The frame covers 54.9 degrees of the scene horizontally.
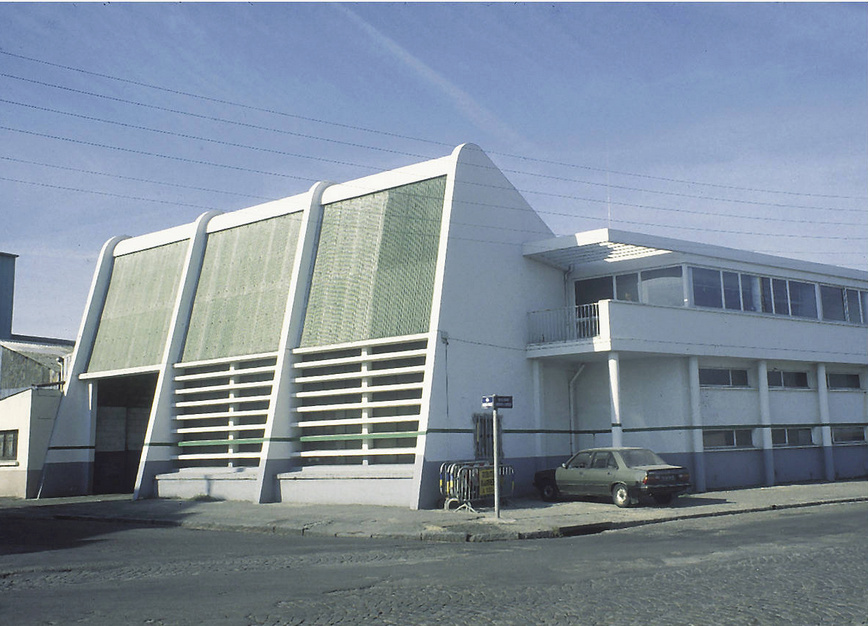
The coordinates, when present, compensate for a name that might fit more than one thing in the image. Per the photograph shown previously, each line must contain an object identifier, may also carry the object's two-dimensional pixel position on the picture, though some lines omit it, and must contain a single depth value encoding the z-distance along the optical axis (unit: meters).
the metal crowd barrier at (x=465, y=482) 20.38
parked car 20.09
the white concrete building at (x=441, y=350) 23.03
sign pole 18.06
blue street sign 18.31
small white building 29.95
